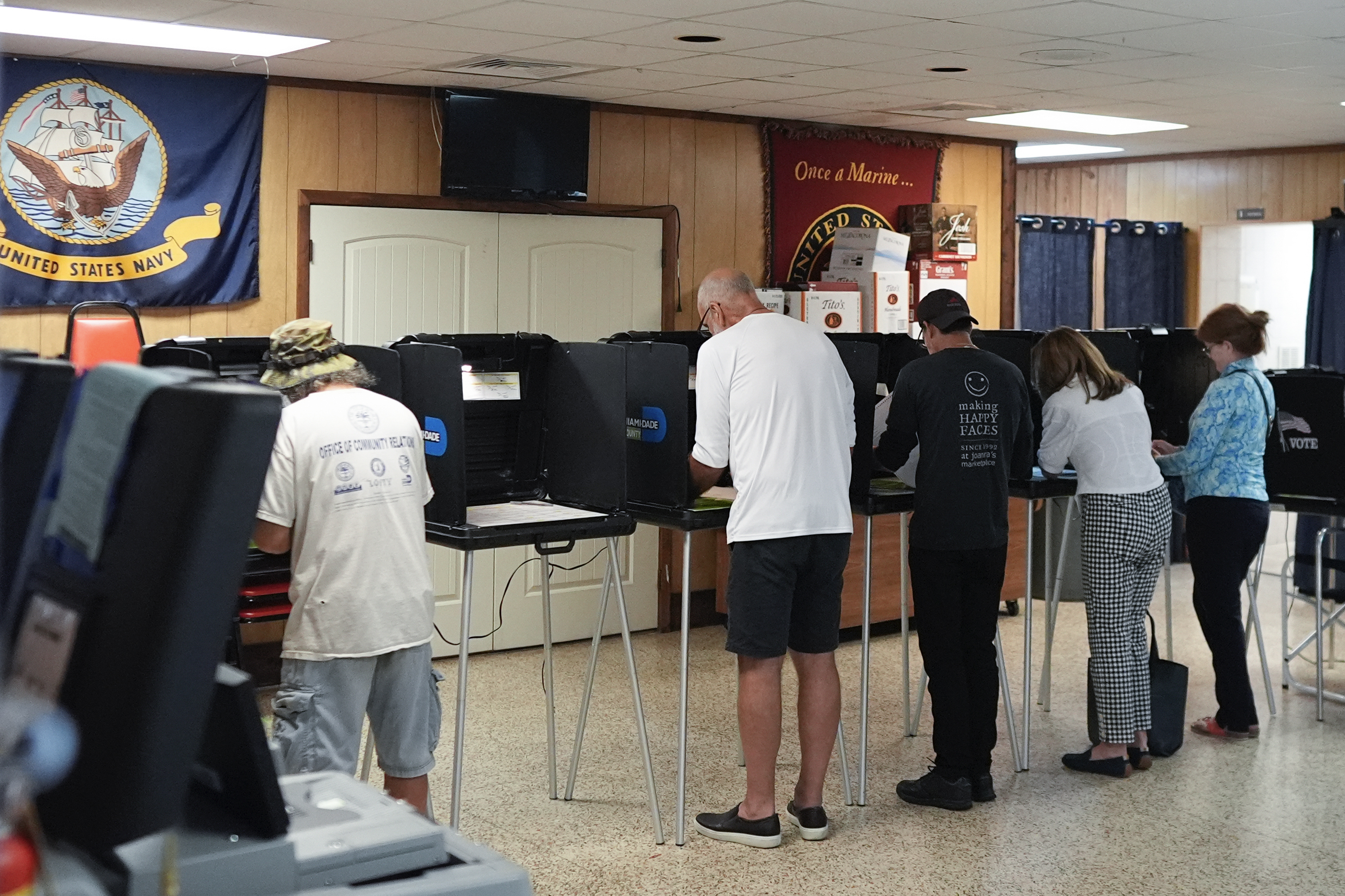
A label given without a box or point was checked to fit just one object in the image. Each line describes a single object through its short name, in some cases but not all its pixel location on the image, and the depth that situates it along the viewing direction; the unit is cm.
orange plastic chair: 495
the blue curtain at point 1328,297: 838
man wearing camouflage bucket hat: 287
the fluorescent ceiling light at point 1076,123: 683
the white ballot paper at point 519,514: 352
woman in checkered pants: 433
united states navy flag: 496
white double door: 577
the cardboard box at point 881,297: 691
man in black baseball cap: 397
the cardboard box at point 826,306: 673
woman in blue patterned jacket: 468
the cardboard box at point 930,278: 731
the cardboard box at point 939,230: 733
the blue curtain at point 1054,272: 875
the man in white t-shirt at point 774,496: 364
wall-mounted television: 579
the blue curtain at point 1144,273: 915
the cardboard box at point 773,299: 664
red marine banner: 693
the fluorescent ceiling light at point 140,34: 434
